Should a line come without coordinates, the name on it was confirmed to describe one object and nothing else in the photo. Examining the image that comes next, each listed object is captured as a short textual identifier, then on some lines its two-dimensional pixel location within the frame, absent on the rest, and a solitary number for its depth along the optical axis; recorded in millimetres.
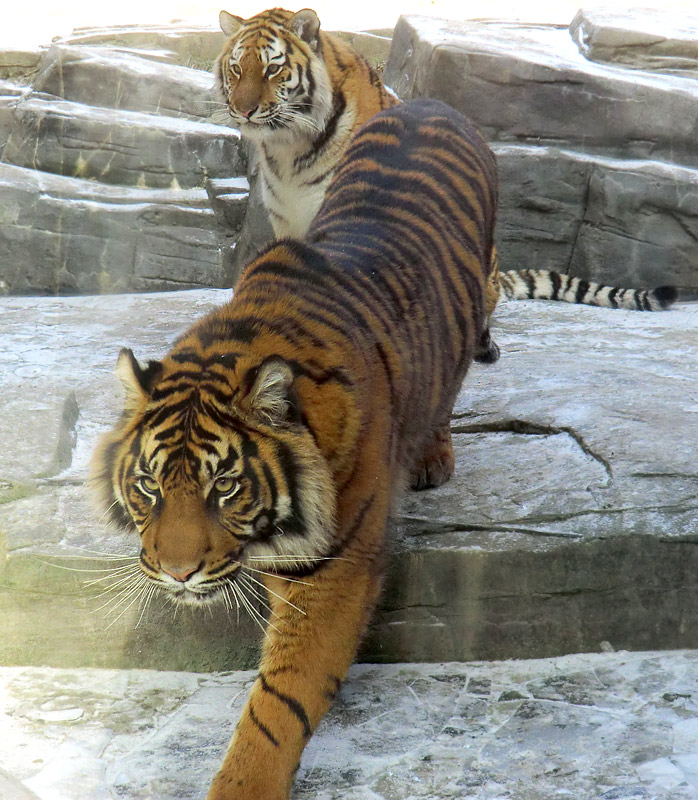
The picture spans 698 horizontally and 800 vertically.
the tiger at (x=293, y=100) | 9109
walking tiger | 3756
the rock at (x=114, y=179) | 12516
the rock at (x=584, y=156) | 10930
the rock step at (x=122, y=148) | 13289
